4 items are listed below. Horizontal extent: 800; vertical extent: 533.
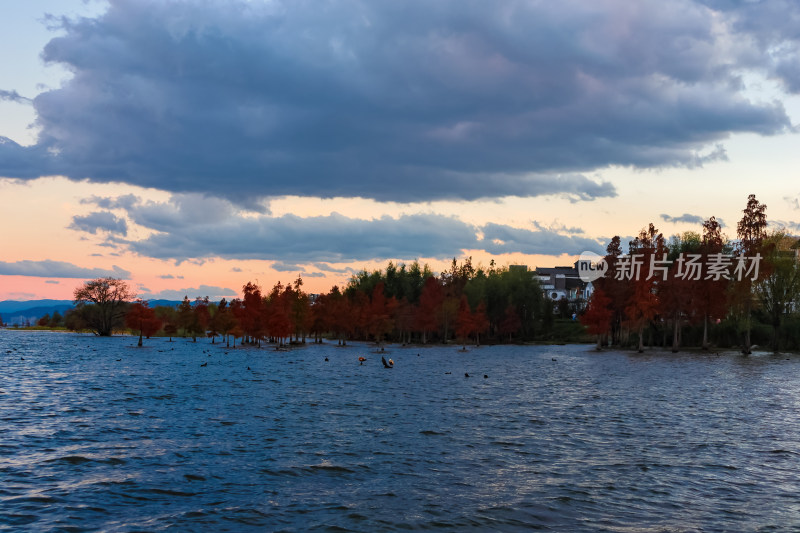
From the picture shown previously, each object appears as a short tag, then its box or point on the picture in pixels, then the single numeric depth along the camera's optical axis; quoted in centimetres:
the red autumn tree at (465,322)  18732
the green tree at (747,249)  12050
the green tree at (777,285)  12188
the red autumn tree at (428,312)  19675
